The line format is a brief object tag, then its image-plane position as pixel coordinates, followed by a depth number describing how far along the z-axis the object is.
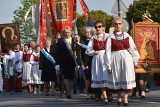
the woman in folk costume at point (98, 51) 12.41
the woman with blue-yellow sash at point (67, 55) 14.41
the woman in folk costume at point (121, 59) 11.08
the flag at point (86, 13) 21.34
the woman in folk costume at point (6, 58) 20.98
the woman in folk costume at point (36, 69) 19.20
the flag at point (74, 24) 21.62
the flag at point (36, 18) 23.44
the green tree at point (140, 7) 64.38
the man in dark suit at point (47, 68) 17.19
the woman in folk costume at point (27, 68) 19.56
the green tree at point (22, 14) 66.50
